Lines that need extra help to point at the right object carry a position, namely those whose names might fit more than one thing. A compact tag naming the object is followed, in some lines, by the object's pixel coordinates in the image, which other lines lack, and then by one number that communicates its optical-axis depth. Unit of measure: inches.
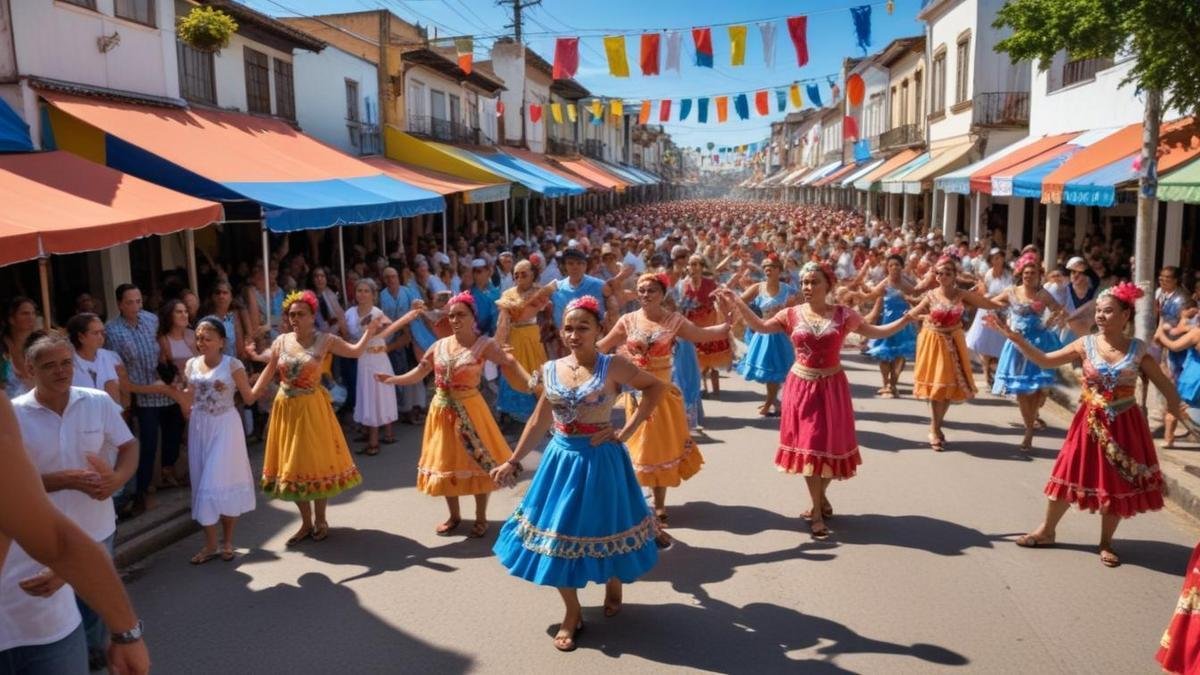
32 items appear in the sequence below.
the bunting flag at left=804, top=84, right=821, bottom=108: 1045.8
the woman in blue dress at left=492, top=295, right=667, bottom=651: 190.9
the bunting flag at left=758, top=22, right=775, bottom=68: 709.3
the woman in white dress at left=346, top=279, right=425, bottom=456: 356.2
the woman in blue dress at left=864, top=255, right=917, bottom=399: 452.8
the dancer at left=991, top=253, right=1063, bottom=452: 358.0
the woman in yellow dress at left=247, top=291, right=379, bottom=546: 253.9
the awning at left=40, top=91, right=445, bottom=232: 396.2
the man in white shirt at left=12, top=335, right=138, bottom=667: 146.3
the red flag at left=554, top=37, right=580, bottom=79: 783.7
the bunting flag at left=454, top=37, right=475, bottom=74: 957.8
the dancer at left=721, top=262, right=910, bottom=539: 258.8
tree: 273.4
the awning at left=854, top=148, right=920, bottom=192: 1220.7
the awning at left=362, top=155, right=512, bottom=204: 693.4
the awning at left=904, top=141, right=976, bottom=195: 941.8
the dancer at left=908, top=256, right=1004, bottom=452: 355.3
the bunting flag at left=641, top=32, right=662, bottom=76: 762.2
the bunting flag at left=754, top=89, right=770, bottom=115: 1067.2
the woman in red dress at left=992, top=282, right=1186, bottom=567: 230.4
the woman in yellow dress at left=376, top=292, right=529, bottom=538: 256.7
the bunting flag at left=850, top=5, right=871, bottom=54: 677.8
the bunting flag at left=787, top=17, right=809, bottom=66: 694.7
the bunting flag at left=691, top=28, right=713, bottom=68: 744.3
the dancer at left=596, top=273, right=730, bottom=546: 263.7
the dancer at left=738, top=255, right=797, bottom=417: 410.9
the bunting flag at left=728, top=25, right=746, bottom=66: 721.0
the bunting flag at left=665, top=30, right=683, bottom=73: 762.6
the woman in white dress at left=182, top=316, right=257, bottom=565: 241.4
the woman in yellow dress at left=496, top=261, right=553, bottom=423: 364.8
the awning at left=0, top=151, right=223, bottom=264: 264.8
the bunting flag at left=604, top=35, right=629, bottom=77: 758.5
